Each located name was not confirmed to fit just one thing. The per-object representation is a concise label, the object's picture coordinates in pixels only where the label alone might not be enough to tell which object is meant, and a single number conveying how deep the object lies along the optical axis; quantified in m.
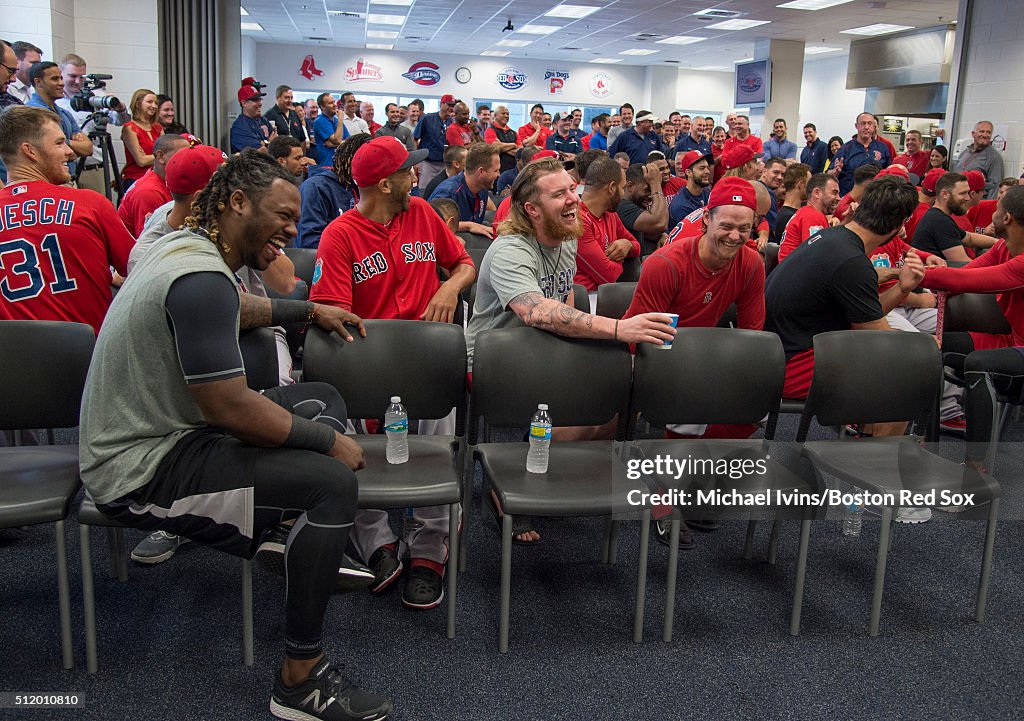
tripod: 6.14
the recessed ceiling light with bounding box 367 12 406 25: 15.72
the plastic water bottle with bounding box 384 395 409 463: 2.25
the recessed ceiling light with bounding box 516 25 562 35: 16.05
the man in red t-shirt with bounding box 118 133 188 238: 3.51
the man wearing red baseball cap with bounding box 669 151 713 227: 5.30
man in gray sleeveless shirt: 1.66
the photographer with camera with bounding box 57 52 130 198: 6.18
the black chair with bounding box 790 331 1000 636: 2.39
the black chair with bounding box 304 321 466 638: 2.43
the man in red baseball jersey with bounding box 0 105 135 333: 2.59
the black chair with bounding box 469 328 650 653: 2.39
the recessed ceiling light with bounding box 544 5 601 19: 13.74
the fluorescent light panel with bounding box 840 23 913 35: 14.23
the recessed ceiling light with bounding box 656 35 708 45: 16.45
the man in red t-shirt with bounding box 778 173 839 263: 4.65
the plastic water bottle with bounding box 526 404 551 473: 2.29
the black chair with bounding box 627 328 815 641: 2.52
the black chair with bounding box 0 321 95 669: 2.09
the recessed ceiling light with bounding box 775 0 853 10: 12.16
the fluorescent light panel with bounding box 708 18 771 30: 14.15
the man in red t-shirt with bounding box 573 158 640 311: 3.90
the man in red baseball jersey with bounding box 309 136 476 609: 2.54
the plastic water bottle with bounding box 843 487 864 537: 2.67
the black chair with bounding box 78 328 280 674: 1.94
